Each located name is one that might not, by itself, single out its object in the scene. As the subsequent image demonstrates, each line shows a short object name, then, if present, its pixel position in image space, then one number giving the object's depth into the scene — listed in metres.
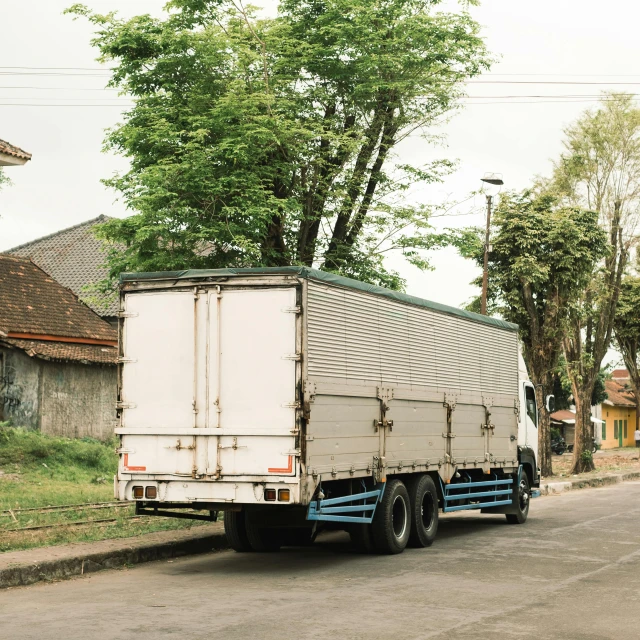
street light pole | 25.57
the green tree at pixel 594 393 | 63.90
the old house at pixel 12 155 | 22.28
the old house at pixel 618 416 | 82.22
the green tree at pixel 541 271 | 31.39
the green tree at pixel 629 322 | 46.28
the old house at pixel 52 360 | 29.84
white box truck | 11.16
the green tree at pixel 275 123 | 19.38
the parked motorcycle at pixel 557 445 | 57.62
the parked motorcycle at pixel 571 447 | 63.87
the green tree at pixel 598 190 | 33.31
